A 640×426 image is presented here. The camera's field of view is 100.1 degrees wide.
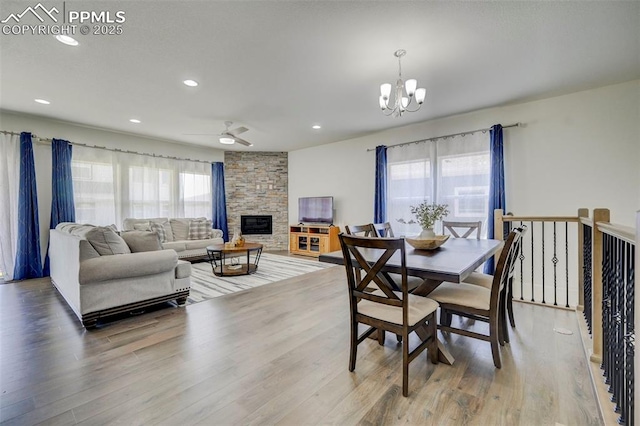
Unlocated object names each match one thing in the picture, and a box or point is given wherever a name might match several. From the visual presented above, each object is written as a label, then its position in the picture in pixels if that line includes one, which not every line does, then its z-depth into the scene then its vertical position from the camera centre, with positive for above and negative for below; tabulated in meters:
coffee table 4.36 -0.85
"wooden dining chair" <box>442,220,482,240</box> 3.24 -0.24
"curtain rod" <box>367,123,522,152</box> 3.90 +1.18
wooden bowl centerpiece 2.24 -0.31
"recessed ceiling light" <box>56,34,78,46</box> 2.33 +1.53
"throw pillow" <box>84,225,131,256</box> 2.66 -0.30
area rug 3.62 -1.10
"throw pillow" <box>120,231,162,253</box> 3.01 -0.34
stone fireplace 7.12 +0.38
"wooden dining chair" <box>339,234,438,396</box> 1.60 -0.67
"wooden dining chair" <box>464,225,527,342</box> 2.11 -0.65
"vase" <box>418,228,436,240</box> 2.40 -0.25
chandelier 2.45 +1.09
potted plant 2.43 -0.14
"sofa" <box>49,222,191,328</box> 2.52 -0.63
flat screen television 6.26 -0.04
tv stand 6.08 -0.74
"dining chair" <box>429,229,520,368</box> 1.82 -0.68
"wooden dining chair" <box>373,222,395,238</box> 3.11 -0.27
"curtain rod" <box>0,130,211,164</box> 4.31 +1.23
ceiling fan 4.68 +1.29
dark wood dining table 1.55 -0.37
